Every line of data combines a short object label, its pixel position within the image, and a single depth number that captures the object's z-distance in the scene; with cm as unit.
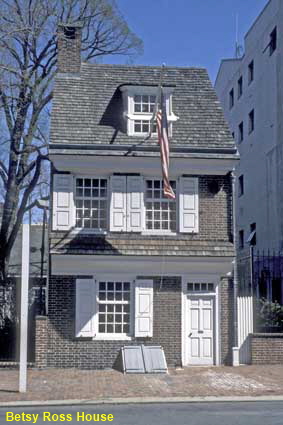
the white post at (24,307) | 1402
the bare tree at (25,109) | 2705
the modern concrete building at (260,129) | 3077
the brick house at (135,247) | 1853
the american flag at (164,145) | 1723
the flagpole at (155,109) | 1848
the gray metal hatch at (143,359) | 1741
